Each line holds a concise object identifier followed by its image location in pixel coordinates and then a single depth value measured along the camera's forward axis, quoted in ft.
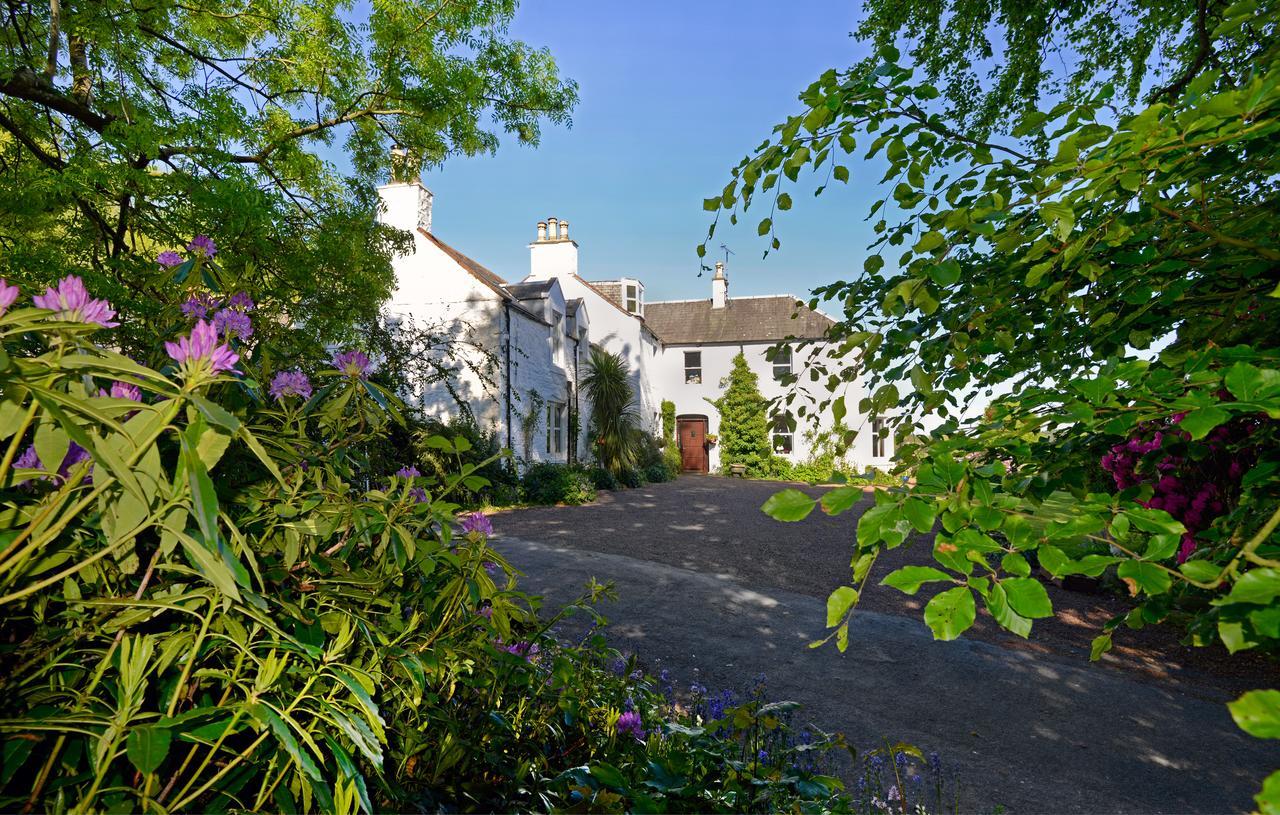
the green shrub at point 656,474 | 76.59
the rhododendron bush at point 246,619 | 2.78
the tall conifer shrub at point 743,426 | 88.74
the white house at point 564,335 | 54.39
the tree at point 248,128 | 19.62
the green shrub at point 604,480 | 64.39
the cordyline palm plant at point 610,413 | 70.54
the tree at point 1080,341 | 3.39
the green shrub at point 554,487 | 50.67
